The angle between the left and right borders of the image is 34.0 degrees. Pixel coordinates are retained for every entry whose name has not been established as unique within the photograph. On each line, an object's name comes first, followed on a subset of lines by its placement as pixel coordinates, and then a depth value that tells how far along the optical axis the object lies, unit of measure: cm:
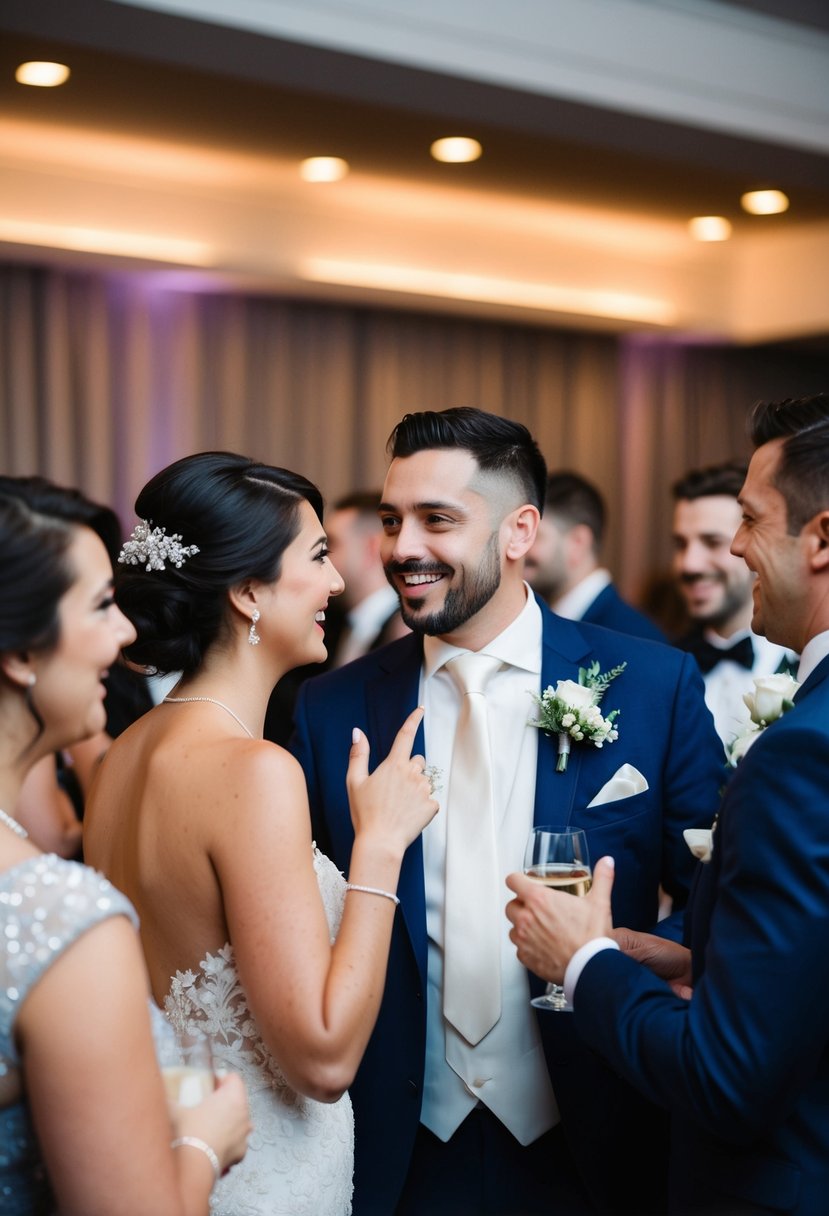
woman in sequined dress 145
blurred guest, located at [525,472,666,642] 605
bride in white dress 195
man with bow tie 542
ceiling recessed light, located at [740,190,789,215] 701
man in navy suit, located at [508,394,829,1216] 173
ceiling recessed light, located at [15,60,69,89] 512
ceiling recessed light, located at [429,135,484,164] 612
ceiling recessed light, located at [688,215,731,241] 767
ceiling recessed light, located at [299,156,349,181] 650
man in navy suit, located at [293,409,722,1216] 250
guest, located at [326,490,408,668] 630
